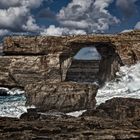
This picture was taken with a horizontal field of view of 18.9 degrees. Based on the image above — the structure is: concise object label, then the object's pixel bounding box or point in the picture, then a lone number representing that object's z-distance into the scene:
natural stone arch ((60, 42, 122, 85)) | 78.06
